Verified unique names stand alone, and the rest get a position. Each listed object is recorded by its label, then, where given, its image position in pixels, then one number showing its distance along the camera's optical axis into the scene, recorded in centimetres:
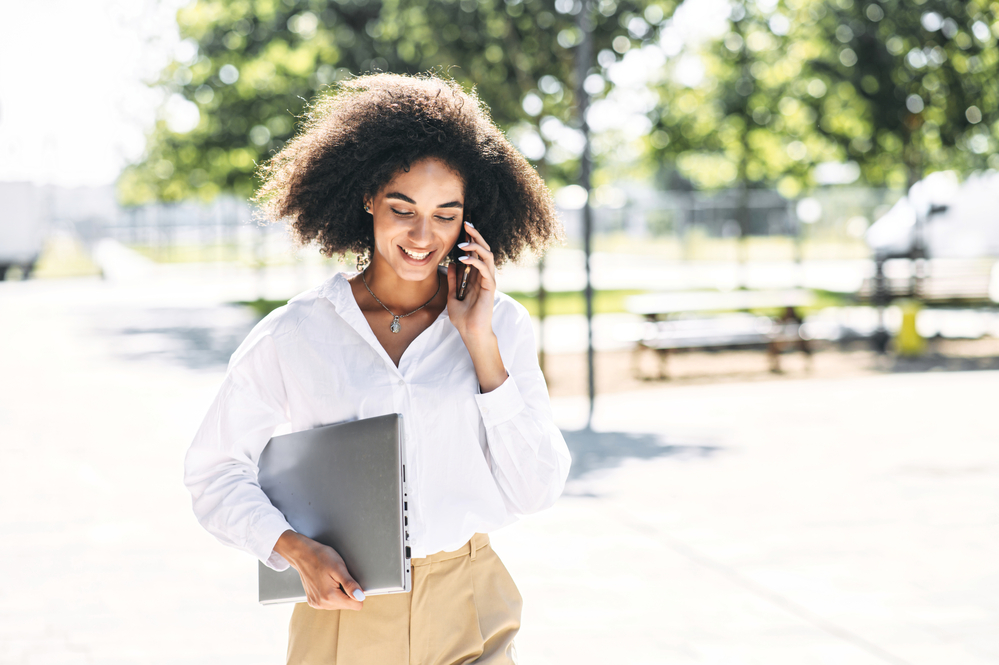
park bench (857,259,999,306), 1620
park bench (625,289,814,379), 1252
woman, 217
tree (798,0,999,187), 1476
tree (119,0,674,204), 1291
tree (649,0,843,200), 1773
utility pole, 945
